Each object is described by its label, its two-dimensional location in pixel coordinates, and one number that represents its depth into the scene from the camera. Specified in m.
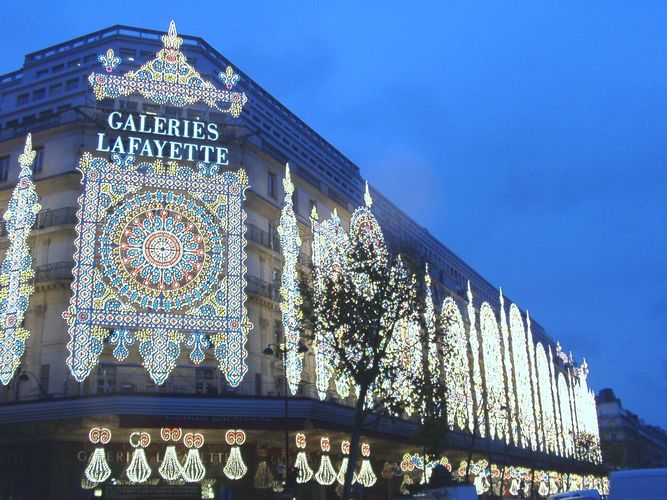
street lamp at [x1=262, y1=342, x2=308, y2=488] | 32.31
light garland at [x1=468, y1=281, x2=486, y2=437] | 70.75
